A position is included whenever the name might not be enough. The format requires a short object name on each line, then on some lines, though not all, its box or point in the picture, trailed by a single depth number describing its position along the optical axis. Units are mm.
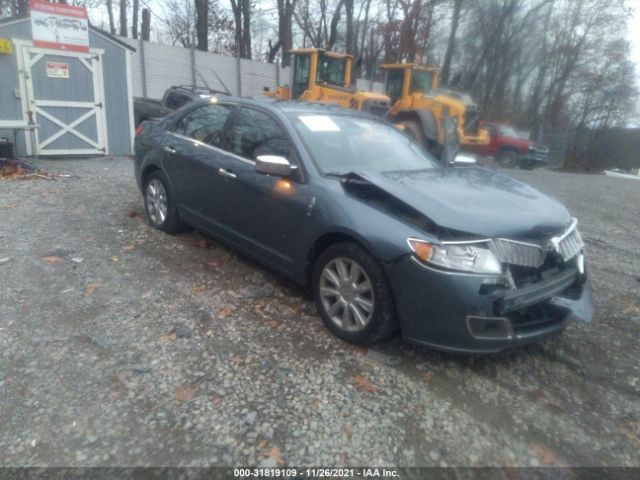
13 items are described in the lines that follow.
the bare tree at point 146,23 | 33281
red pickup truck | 20922
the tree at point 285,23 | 28859
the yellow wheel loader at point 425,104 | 13523
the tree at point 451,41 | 27516
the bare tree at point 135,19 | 34250
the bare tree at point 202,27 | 28797
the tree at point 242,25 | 31344
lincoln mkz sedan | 2930
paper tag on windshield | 4133
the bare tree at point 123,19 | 34691
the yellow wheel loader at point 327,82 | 13406
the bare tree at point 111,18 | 34219
